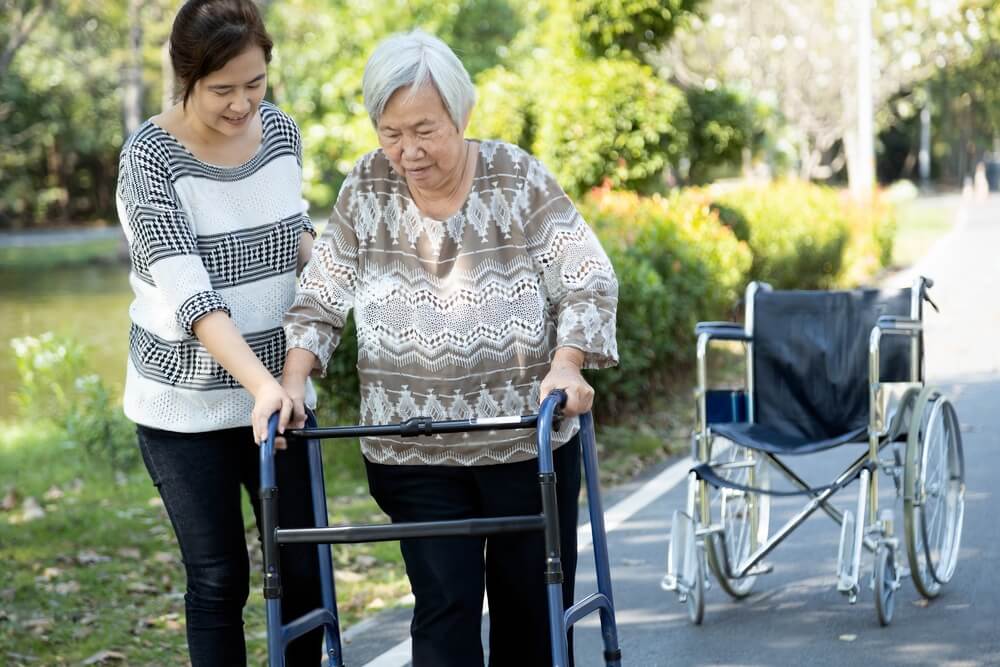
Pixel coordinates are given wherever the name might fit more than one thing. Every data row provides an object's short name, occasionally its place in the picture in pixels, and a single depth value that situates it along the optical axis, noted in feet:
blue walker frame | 9.56
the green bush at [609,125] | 50.60
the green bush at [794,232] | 49.90
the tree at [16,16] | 61.62
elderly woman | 10.22
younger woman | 10.64
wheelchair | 16.65
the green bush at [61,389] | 31.53
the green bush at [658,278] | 29.30
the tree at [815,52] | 122.11
